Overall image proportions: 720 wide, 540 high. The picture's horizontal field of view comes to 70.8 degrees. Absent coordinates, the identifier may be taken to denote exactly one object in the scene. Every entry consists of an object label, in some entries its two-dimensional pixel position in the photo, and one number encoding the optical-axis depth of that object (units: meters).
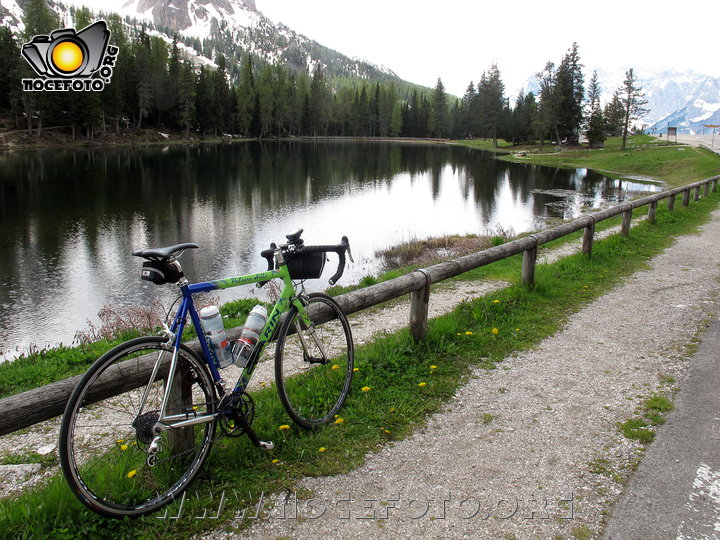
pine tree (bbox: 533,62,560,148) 78.75
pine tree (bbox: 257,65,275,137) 119.81
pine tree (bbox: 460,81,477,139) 135.38
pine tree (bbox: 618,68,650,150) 76.79
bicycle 3.01
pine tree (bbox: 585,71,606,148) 78.19
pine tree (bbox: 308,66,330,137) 137.50
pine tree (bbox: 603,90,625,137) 86.69
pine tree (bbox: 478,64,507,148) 103.69
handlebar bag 4.00
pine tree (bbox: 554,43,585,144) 81.38
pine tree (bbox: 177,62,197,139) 96.00
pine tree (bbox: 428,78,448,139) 142.50
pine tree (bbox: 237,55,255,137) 115.62
